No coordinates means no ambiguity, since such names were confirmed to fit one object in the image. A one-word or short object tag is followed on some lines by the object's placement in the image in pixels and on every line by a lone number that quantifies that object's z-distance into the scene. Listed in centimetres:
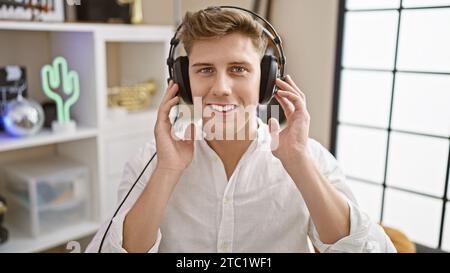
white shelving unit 132
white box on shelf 145
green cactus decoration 141
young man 65
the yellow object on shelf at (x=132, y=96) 128
